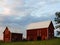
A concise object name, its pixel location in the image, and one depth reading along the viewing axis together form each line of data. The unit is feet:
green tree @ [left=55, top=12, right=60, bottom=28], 98.44
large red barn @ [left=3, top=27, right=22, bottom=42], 113.30
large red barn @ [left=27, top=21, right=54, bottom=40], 104.31
